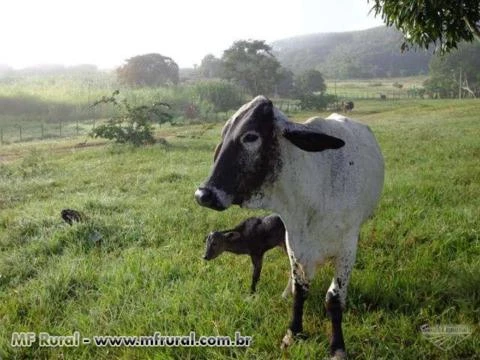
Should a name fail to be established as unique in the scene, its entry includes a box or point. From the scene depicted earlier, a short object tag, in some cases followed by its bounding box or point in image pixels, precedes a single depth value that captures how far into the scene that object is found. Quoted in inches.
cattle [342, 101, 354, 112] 1473.1
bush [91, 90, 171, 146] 583.5
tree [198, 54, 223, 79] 3397.6
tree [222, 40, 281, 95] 1921.8
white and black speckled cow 97.7
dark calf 154.5
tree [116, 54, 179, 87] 2170.3
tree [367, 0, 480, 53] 225.8
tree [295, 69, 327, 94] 2514.9
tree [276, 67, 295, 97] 2171.0
